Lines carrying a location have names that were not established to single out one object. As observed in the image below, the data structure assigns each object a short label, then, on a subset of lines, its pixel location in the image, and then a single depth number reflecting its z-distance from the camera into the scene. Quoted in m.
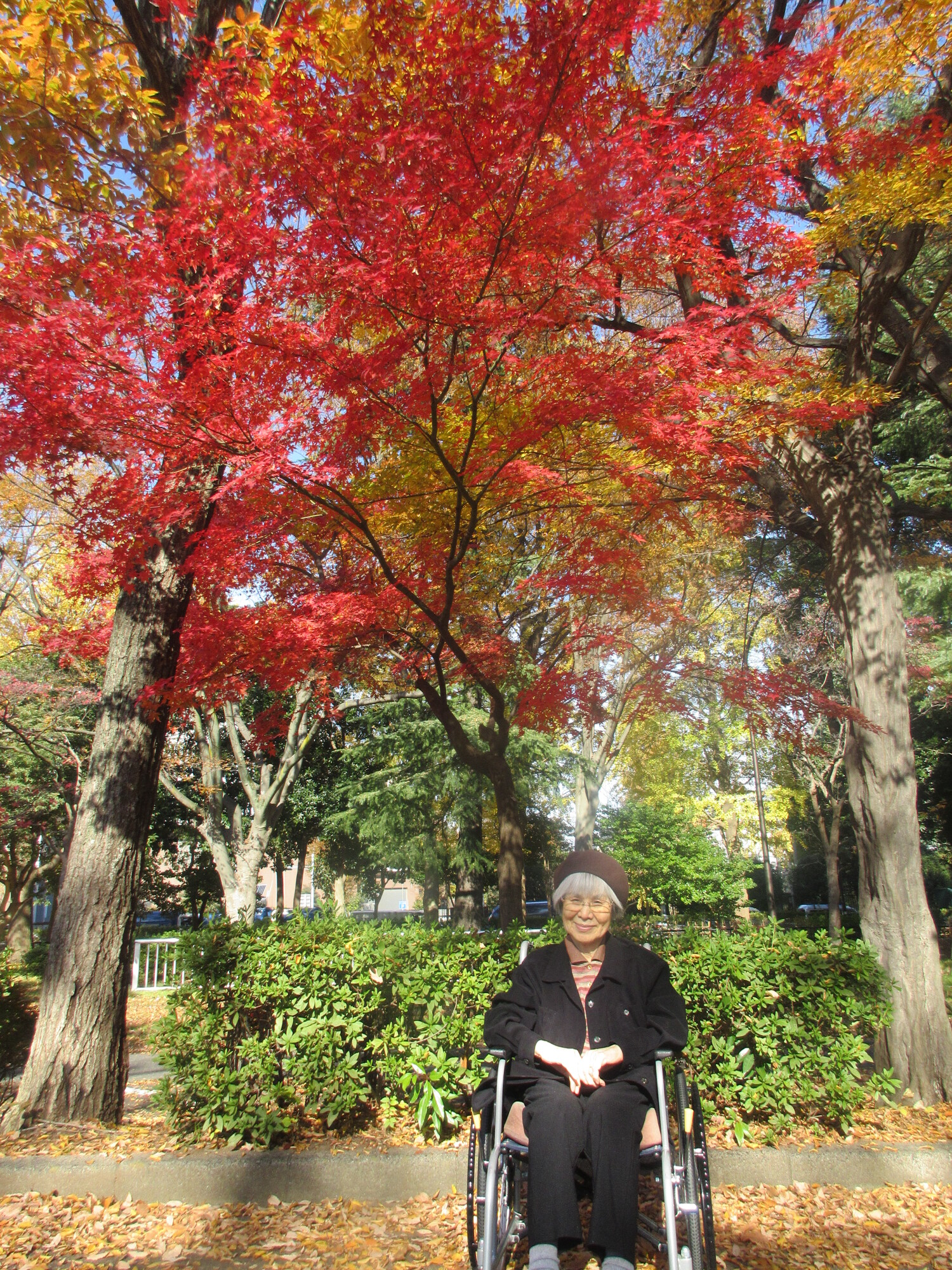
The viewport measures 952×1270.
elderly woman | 2.24
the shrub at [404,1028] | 3.71
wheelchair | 2.27
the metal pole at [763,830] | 19.78
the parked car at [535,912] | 20.67
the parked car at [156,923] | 24.78
